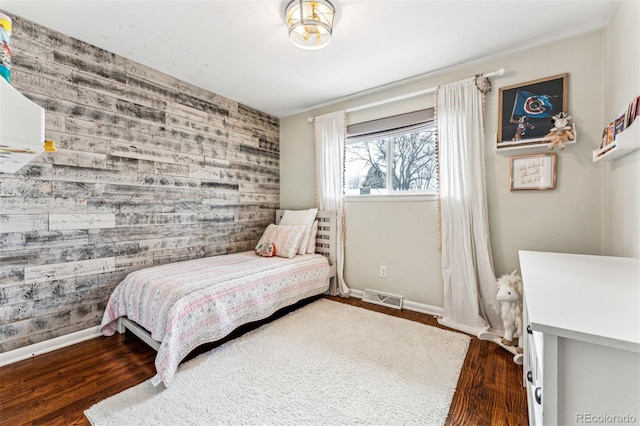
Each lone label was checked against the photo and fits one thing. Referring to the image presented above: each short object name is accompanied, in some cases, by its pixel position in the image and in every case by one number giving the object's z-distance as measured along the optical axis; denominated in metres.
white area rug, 1.42
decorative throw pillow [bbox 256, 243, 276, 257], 3.00
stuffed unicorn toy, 2.00
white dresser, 0.61
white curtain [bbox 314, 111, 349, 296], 3.25
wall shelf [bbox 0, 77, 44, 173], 0.57
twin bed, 1.78
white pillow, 3.22
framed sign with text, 2.11
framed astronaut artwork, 2.10
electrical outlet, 3.00
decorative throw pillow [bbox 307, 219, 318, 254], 3.28
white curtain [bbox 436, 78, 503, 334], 2.34
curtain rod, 2.29
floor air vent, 2.88
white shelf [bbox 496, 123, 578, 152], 2.03
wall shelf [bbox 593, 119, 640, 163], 1.28
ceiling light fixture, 1.71
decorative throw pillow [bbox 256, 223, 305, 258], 3.03
